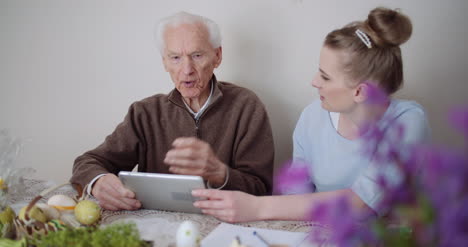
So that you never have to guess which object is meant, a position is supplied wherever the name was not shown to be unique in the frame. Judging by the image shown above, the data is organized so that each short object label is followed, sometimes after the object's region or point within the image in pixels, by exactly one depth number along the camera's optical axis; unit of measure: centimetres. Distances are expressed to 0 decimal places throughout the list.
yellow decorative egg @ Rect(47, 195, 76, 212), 118
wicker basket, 99
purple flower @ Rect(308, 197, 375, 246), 43
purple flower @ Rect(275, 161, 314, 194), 49
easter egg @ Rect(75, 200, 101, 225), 115
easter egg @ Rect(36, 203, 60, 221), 108
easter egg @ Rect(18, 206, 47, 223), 102
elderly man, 178
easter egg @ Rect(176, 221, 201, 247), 98
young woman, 126
